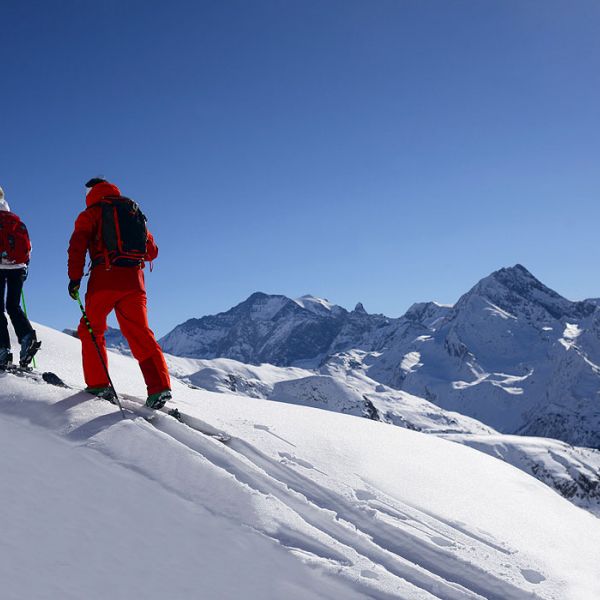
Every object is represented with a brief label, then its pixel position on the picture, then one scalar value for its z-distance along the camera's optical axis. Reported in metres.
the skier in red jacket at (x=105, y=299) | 6.10
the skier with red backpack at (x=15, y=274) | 7.32
